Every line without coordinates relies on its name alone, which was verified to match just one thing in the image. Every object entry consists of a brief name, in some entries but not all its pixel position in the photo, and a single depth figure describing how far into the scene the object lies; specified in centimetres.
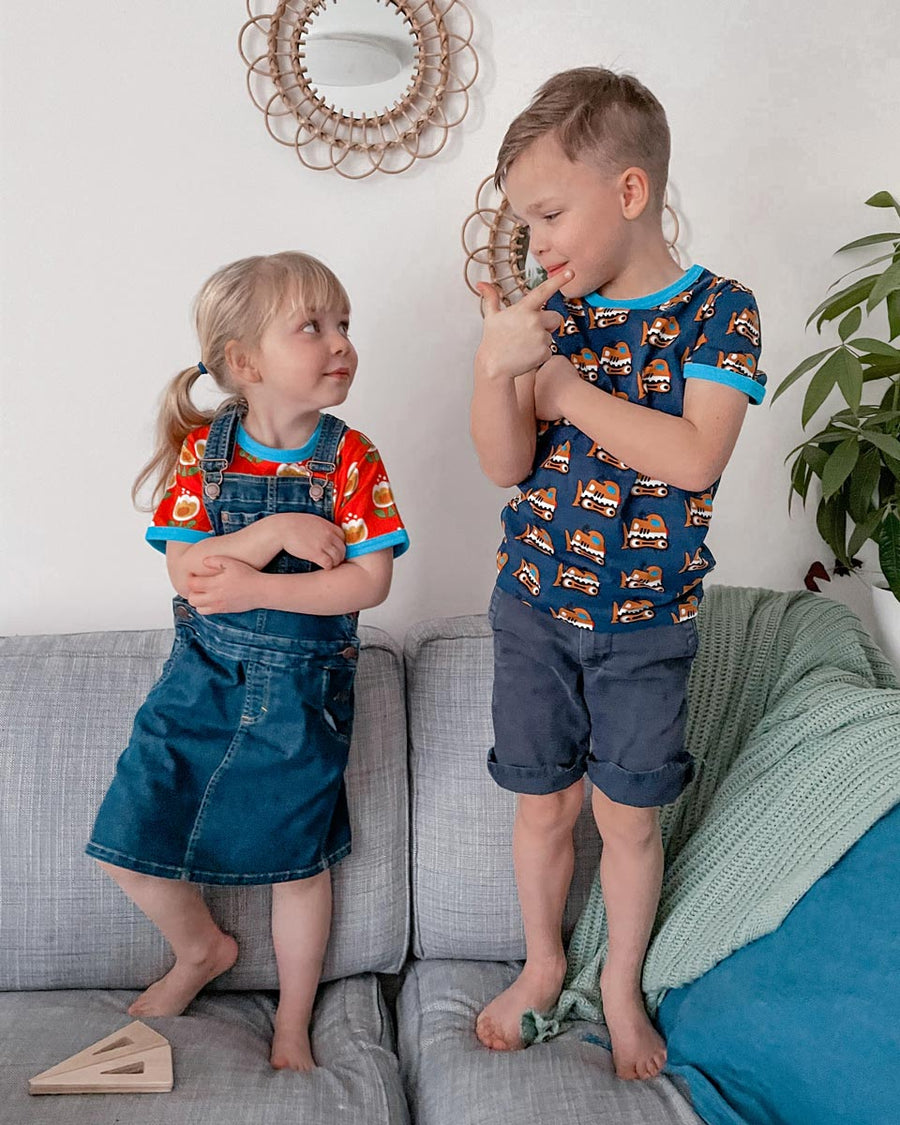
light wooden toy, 122
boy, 118
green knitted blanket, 129
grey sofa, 126
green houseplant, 156
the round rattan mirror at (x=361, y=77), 163
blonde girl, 135
